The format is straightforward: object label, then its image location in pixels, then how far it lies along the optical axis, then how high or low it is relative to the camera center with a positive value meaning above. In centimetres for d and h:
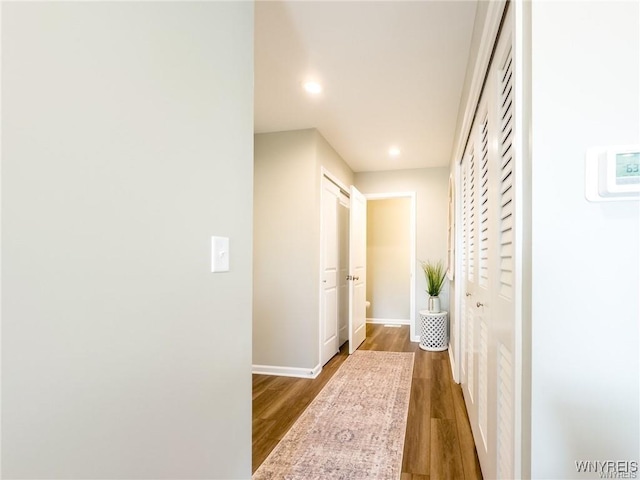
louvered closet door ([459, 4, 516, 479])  124 -14
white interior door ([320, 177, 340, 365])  364 -38
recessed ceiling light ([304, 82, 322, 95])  258 +113
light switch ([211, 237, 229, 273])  111 -5
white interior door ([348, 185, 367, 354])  414 -40
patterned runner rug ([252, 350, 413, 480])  184 -122
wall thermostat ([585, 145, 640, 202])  70 +13
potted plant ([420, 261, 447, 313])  446 -59
